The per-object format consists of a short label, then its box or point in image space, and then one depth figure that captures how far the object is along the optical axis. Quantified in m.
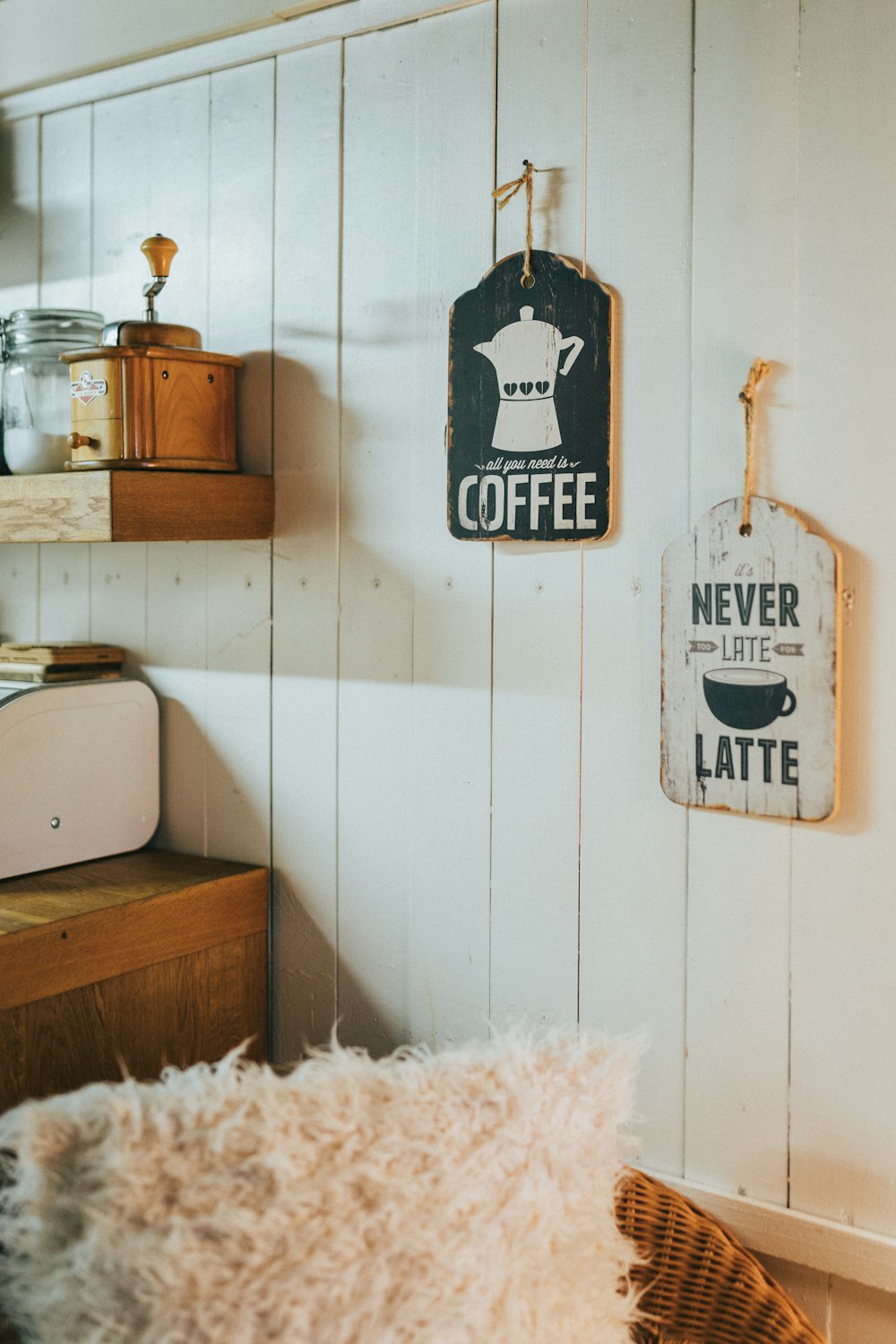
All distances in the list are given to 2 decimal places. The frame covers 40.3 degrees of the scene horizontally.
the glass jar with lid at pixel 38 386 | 1.80
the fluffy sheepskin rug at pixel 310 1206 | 0.92
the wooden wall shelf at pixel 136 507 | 1.62
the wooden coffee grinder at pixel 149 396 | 1.67
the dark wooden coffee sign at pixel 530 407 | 1.50
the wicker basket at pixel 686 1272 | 1.27
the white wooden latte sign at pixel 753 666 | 1.35
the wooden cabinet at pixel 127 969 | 1.53
